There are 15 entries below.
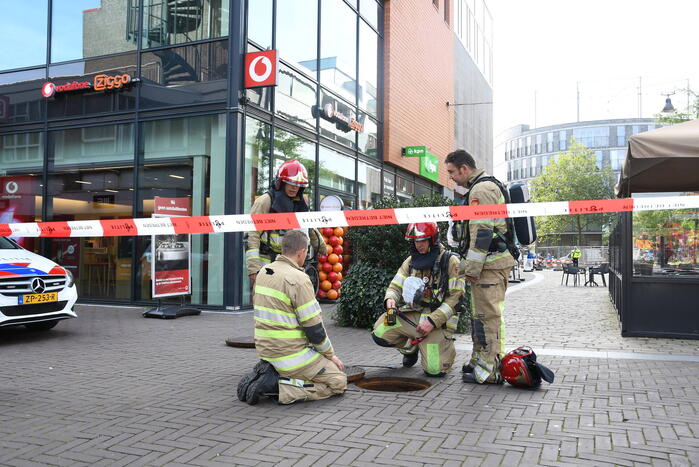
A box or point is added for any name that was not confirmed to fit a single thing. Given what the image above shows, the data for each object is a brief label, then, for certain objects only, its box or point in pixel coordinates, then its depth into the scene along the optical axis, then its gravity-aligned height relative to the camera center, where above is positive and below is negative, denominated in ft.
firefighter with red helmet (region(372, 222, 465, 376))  17.71 -1.86
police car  23.04 -2.20
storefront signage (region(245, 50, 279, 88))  35.50 +10.59
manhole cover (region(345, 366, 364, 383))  17.32 -4.08
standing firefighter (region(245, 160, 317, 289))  18.38 +1.12
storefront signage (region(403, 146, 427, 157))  65.51 +10.38
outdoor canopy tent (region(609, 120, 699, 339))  24.95 -1.78
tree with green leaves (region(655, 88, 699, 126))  68.69 +16.21
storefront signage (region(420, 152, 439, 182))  68.23 +9.12
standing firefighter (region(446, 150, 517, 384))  16.26 -0.86
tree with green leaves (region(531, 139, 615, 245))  164.55 +17.57
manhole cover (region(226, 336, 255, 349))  23.18 -4.16
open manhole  17.08 -4.29
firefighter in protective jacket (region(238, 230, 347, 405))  14.55 -2.41
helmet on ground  16.10 -3.62
